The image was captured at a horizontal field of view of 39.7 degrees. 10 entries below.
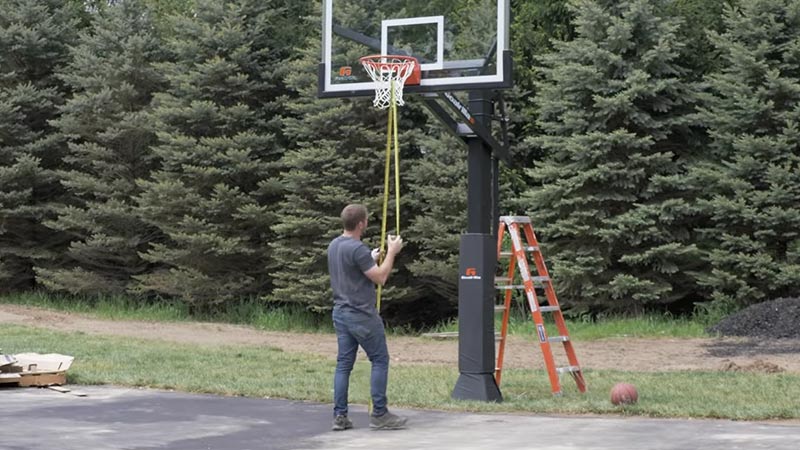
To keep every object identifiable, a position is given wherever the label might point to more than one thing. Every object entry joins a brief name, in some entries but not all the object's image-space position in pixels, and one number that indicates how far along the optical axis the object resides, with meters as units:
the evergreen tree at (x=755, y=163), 20.16
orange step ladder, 11.73
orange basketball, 10.72
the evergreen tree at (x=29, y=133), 28.50
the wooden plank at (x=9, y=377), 12.03
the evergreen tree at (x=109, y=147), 27.27
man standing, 9.50
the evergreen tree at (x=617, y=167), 21.06
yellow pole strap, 9.95
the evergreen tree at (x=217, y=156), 25.33
